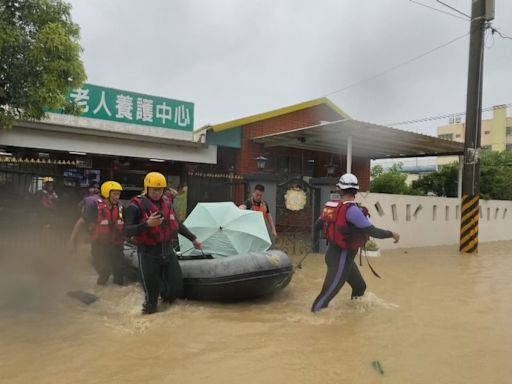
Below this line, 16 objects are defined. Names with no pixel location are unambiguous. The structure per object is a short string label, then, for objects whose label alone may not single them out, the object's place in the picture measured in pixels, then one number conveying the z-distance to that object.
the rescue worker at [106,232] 6.24
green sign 11.91
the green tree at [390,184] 21.94
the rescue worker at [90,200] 6.27
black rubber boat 5.57
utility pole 12.11
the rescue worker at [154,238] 4.81
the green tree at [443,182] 20.19
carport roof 12.21
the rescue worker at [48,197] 9.16
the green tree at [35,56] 5.54
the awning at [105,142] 10.84
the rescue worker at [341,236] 5.09
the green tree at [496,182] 19.31
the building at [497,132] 50.50
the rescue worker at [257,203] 7.79
